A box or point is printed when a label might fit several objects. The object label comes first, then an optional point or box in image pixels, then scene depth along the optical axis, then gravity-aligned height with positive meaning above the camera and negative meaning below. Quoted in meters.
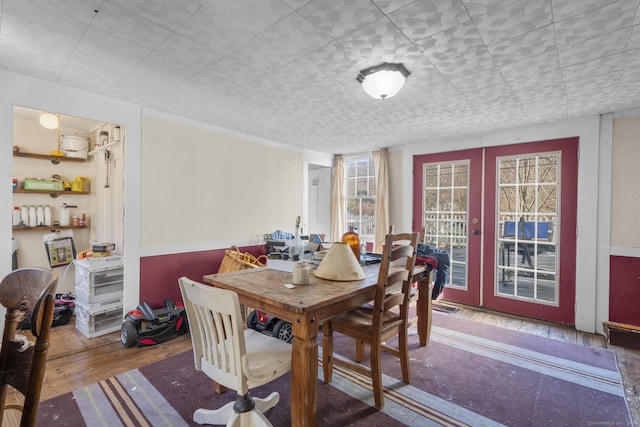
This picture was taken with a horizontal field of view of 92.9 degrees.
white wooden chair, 1.36 -0.76
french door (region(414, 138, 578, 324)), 3.47 -0.15
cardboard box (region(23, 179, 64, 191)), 3.56 +0.28
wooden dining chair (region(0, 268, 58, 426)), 0.83 -0.37
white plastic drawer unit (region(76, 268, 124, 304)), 2.93 -0.76
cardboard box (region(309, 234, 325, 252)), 3.09 -0.35
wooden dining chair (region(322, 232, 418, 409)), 1.92 -0.78
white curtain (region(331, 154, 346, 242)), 5.48 +0.16
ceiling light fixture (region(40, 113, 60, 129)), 3.00 +0.88
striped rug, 1.85 -1.27
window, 5.27 +0.27
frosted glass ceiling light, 2.13 +0.93
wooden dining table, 1.54 -0.52
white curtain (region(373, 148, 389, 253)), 4.82 +0.20
